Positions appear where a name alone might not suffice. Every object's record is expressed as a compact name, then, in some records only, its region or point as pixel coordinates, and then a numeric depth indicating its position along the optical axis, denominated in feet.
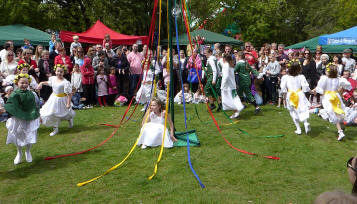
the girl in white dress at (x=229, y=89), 27.04
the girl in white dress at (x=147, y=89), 31.78
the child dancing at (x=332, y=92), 21.74
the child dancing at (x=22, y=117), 16.75
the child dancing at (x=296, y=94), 22.11
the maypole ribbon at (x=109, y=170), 13.96
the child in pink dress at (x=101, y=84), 34.45
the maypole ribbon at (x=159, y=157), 14.68
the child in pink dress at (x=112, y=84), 34.81
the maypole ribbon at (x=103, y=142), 17.59
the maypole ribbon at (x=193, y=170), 13.75
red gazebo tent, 46.94
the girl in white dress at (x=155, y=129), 18.95
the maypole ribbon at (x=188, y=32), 18.17
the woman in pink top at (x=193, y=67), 36.89
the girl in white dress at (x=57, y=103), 22.49
